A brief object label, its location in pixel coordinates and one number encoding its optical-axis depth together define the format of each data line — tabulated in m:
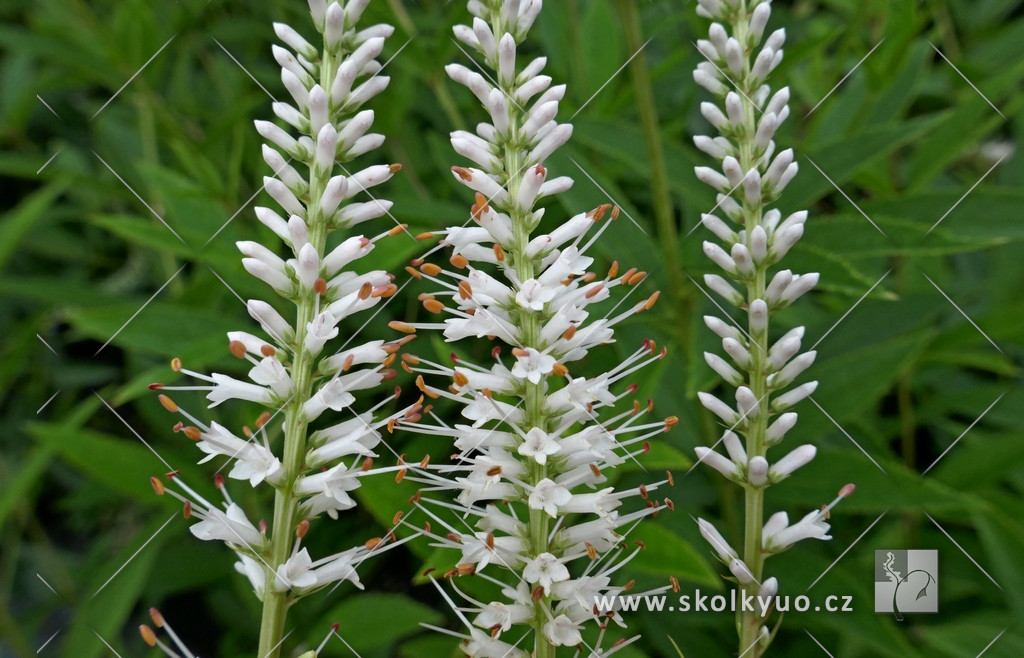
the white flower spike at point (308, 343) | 0.32
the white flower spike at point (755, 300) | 0.33
